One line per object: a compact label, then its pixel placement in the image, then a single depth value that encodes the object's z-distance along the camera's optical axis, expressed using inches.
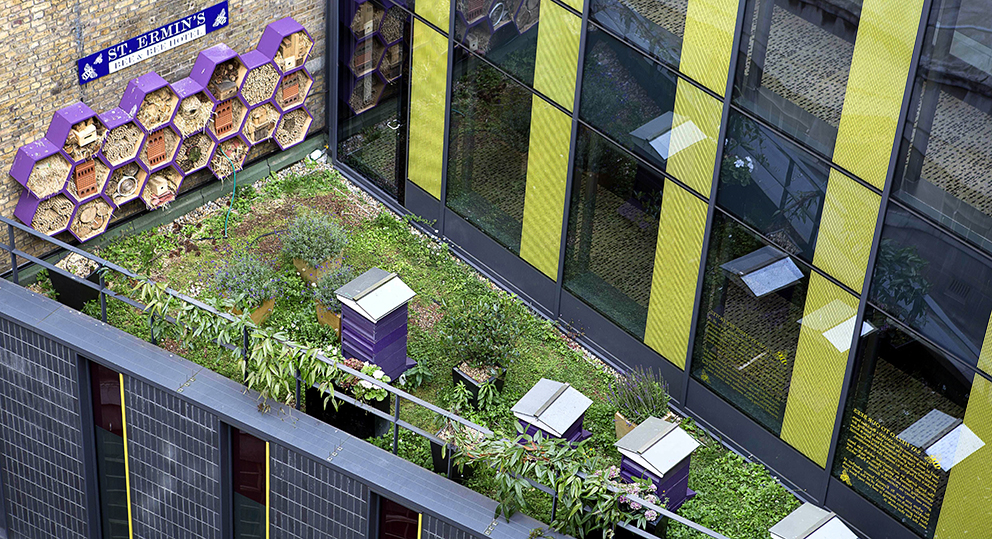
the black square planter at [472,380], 564.1
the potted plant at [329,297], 585.0
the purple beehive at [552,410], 467.5
